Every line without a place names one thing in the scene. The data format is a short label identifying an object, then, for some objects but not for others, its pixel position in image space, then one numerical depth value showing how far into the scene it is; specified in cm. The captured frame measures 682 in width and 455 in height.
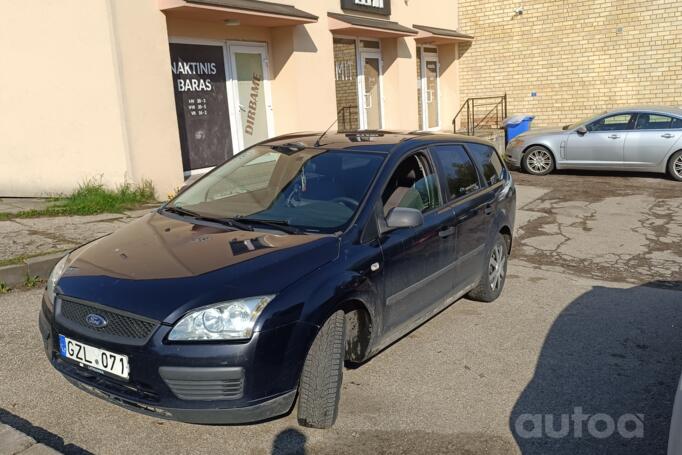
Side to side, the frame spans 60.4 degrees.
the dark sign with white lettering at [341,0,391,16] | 1227
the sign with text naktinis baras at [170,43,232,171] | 957
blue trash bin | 1653
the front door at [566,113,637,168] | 1240
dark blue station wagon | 292
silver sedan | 1205
